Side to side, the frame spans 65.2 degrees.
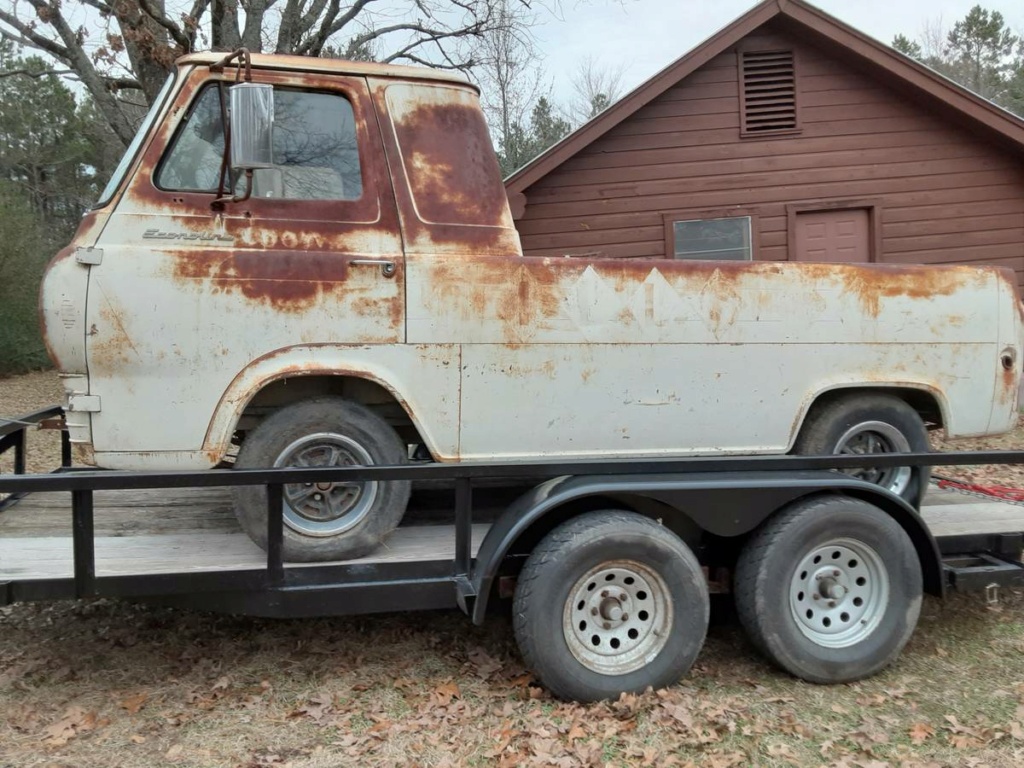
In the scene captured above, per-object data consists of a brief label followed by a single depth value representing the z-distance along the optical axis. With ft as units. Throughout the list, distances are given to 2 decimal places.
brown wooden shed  35.22
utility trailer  10.39
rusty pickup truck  11.03
